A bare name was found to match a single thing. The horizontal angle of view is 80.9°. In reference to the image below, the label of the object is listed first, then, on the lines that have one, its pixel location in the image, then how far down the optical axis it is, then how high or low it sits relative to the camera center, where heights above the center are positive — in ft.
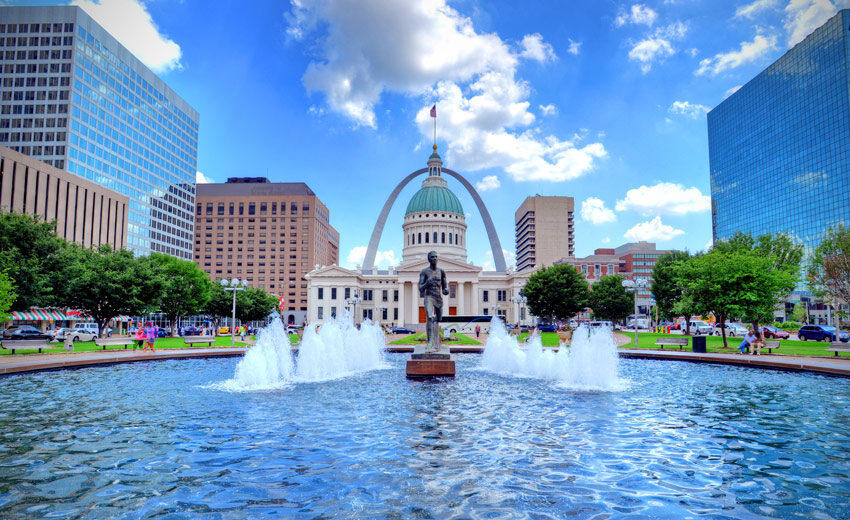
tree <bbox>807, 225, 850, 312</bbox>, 139.03 +11.72
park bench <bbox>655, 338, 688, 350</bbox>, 108.42 -7.56
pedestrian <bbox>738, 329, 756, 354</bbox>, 94.58 -6.33
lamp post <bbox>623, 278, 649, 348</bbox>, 126.49 +5.91
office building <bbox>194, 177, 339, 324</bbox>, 515.91 +71.02
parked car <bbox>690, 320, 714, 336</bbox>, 198.90 -8.29
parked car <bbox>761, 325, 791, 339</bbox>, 162.12 -8.70
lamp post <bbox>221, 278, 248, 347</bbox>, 130.21 +5.95
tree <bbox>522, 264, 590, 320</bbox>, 247.70 +7.48
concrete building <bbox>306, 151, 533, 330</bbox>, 365.77 +21.06
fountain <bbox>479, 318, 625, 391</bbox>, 58.57 -7.54
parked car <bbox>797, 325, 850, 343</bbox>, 152.76 -7.69
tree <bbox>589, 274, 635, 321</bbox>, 268.62 +4.34
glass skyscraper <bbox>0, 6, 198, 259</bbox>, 288.92 +123.40
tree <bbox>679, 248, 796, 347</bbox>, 116.37 +4.86
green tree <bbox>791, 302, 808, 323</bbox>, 310.65 -3.38
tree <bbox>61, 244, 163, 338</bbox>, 133.28 +5.73
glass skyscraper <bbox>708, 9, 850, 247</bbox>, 329.52 +124.23
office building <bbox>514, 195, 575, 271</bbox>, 549.54 +85.96
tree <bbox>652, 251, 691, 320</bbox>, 223.30 +10.17
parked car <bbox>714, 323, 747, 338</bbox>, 176.84 -8.18
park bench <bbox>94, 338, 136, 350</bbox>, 104.83 -7.68
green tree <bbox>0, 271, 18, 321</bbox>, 100.73 +1.78
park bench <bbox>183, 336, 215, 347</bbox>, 120.88 -8.09
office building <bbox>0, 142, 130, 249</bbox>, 240.53 +56.67
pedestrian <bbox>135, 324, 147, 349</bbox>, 116.78 -7.24
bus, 225.07 -7.61
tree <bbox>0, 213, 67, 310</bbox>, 129.49 +13.16
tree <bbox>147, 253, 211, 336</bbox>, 191.52 +7.04
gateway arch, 446.60 +69.68
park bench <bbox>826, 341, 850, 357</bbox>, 87.72 -6.88
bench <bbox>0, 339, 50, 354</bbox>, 90.79 -7.27
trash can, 99.71 -7.11
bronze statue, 66.33 +2.34
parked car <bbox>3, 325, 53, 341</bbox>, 143.84 -8.32
